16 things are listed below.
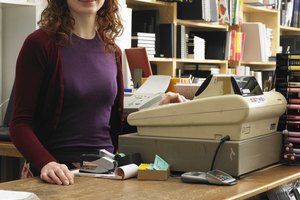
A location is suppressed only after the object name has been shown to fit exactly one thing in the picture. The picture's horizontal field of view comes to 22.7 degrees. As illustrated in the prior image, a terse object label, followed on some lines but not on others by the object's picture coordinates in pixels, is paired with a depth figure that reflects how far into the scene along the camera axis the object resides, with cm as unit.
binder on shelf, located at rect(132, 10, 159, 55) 574
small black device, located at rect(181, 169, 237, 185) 227
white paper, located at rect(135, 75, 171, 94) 346
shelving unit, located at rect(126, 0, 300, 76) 589
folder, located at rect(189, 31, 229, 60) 675
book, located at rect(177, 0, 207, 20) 600
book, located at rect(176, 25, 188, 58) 599
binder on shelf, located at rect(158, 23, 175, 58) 586
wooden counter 208
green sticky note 242
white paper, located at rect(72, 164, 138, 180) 238
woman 260
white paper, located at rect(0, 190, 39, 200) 182
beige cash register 240
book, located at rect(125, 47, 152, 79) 427
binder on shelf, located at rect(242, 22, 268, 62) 744
